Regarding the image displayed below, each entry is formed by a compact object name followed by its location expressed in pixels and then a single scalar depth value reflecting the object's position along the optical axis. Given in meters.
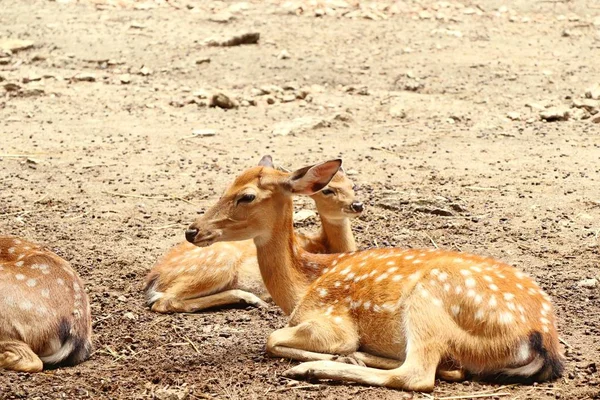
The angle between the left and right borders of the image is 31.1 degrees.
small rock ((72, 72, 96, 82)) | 13.02
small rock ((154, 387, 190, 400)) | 5.13
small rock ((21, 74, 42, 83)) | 12.96
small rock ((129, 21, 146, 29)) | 14.82
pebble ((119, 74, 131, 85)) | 13.03
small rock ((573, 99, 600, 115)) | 11.48
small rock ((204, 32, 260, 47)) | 14.17
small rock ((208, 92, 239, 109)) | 12.05
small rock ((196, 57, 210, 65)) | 13.54
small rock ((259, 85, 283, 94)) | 12.57
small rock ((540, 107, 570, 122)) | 11.37
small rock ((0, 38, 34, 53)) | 14.01
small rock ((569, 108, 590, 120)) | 11.38
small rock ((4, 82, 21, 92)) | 12.62
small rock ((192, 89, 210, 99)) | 12.36
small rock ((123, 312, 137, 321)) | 6.60
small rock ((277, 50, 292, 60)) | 13.67
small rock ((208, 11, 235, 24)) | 15.20
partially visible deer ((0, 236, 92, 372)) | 5.50
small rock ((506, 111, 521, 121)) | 11.57
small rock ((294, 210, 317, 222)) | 8.67
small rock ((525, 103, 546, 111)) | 11.86
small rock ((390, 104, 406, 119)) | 11.77
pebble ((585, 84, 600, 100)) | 11.82
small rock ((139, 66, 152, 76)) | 13.34
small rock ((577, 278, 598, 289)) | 6.84
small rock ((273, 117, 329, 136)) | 11.07
